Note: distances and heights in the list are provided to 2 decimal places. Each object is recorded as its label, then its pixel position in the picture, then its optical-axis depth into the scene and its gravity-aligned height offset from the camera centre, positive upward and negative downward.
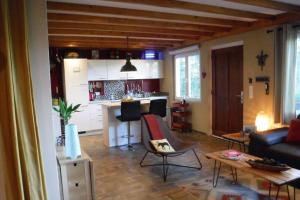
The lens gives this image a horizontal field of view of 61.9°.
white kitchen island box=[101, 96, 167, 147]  5.14 -0.91
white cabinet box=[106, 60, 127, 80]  6.91 +0.41
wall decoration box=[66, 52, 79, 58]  6.36 +0.78
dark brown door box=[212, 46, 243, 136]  5.18 -0.19
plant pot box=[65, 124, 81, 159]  2.52 -0.56
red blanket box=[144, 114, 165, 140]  4.05 -0.73
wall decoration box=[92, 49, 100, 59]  6.93 +0.86
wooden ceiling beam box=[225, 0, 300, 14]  3.16 +1.02
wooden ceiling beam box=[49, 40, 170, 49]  6.17 +1.05
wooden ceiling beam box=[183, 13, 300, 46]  3.94 +0.98
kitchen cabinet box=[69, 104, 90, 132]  6.41 -0.85
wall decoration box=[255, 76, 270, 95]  4.41 -0.03
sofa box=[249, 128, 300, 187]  3.15 -0.92
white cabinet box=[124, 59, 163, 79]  7.27 +0.43
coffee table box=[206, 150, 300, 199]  2.38 -0.94
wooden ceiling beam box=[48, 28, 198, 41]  4.73 +1.03
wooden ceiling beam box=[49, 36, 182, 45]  5.52 +1.06
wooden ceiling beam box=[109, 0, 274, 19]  3.09 +1.02
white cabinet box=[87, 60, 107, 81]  6.66 +0.41
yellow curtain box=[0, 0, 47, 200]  1.79 -0.22
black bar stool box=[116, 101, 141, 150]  4.77 -0.52
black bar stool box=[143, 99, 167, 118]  5.05 -0.48
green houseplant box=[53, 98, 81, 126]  2.89 -0.29
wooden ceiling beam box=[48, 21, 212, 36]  4.20 +1.03
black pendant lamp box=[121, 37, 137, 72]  5.25 +0.36
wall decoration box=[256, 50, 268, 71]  4.45 +0.39
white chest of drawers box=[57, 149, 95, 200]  2.49 -0.94
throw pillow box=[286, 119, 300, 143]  3.55 -0.75
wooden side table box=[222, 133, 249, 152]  3.77 -0.88
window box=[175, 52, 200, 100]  6.37 +0.19
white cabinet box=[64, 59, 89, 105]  6.30 +0.12
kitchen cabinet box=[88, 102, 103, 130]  6.59 -0.82
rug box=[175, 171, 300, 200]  2.91 -1.34
